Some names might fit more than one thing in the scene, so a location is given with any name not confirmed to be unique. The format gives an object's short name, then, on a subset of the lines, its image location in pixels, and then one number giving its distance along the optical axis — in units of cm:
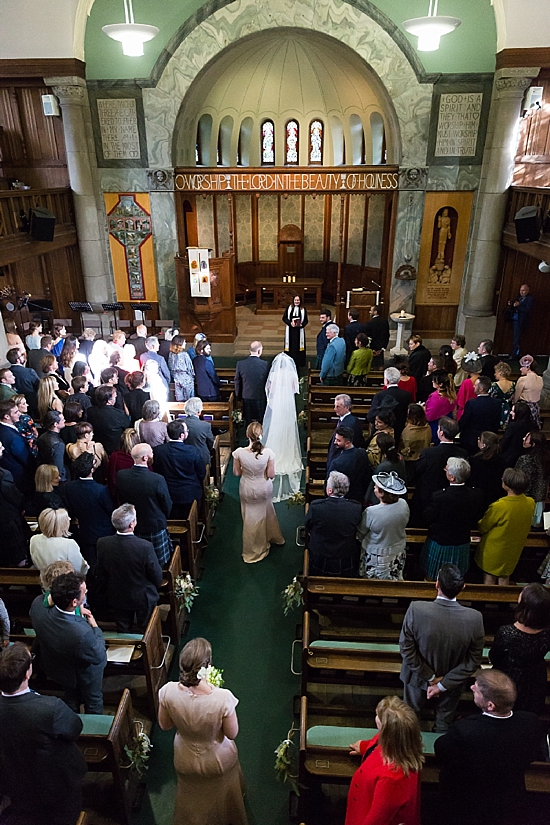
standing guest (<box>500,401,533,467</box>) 539
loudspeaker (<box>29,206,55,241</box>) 975
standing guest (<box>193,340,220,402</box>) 817
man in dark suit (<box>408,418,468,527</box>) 488
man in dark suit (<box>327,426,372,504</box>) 494
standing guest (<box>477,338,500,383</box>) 750
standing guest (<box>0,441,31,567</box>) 471
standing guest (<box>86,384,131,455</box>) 590
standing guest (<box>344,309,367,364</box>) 925
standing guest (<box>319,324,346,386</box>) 832
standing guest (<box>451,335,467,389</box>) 821
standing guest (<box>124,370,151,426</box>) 666
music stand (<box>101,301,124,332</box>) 1117
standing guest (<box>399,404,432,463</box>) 565
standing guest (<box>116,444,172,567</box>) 458
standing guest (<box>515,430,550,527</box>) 510
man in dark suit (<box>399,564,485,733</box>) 324
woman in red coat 233
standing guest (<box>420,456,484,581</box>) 432
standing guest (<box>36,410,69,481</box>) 507
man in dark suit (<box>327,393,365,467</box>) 558
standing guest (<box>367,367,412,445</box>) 623
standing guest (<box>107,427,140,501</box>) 511
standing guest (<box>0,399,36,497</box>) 523
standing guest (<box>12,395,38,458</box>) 580
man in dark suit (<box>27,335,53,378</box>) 768
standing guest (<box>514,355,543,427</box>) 652
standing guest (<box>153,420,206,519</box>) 522
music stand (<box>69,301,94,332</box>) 1066
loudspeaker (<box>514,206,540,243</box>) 927
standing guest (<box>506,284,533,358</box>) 1091
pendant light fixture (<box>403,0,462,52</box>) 745
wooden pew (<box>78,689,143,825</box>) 325
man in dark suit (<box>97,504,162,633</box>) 395
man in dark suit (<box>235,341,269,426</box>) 783
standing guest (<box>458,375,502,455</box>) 597
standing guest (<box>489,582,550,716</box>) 303
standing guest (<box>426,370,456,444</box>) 635
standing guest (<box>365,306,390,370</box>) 950
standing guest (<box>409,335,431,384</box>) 805
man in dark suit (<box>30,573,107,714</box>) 323
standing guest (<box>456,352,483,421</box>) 658
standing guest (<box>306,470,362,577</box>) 432
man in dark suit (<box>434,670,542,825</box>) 260
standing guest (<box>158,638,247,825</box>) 278
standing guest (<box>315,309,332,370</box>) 910
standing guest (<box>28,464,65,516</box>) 473
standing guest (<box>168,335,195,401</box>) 795
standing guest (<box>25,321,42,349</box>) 833
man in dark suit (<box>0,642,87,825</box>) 265
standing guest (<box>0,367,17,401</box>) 604
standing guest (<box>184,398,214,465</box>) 595
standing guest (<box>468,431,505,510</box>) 483
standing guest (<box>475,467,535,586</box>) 425
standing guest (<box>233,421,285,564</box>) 553
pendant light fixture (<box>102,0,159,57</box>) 755
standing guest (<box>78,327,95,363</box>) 838
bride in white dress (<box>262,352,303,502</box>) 743
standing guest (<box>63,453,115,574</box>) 445
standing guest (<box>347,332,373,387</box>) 845
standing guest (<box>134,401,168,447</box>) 550
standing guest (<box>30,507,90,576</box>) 395
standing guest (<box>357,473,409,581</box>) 422
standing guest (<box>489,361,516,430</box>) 645
